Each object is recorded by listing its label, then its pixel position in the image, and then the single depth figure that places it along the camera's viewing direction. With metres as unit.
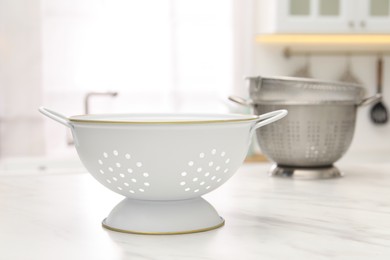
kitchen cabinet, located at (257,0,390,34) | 3.22
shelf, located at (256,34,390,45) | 3.38
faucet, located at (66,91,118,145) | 3.00
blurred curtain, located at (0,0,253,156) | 3.12
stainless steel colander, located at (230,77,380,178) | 1.39
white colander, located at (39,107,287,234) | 0.85
